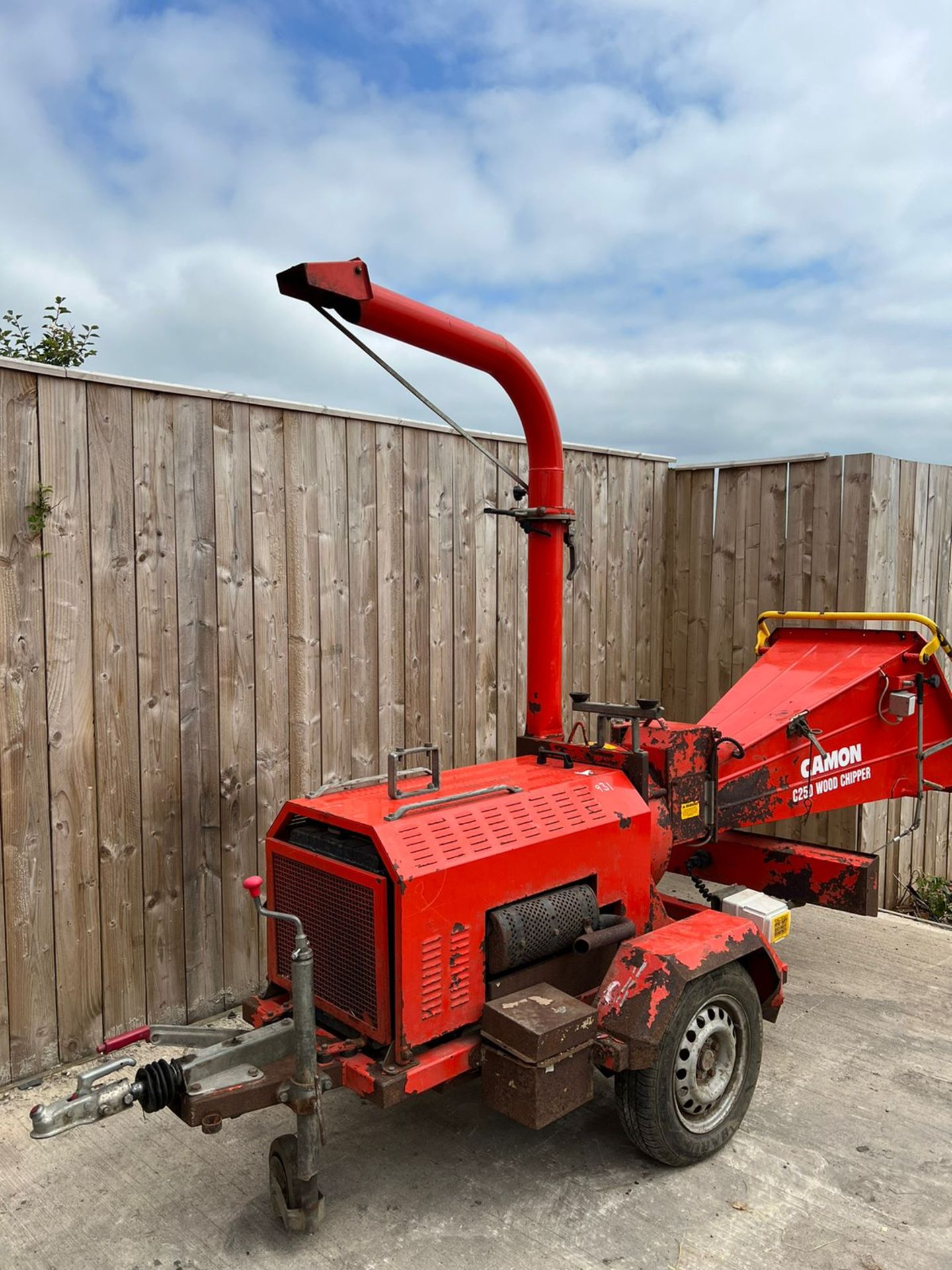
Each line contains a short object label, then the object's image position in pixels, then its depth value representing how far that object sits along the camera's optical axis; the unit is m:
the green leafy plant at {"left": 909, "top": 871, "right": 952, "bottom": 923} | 6.19
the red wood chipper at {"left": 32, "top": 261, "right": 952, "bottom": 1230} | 2.63
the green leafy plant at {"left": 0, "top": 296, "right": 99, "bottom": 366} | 6.95
